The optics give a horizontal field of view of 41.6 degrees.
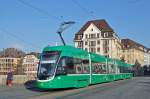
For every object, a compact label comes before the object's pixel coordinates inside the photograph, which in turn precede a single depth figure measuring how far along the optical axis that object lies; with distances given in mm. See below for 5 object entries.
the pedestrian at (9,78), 19283
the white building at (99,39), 68003
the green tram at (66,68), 14075
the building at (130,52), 93235
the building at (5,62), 74144
